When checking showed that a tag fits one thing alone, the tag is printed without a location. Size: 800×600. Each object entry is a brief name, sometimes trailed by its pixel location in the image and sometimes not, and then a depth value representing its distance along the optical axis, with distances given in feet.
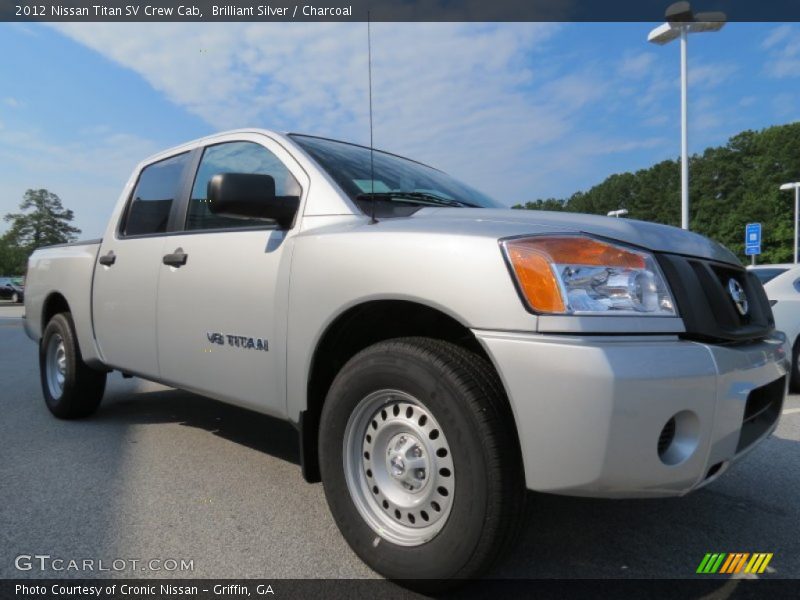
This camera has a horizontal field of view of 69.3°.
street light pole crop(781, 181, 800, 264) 88.07
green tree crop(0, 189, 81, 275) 210.18
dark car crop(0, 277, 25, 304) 115.03
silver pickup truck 5.45
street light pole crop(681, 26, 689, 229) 46.55
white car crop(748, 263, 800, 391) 18.37
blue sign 58.70
